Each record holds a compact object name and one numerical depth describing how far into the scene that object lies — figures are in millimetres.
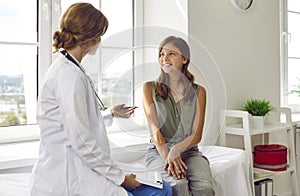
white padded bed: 1701
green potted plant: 2459
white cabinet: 2299
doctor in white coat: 1218
